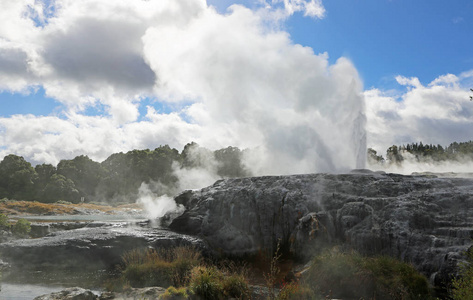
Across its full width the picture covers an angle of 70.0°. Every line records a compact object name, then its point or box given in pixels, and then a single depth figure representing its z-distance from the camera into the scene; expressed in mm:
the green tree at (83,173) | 82312
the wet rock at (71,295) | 9373
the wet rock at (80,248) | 14406
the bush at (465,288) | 6503
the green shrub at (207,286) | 8961
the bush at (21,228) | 19547
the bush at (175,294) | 9047
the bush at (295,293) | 7935
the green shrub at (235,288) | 9202
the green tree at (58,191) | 72812
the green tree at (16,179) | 73062
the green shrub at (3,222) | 19766
